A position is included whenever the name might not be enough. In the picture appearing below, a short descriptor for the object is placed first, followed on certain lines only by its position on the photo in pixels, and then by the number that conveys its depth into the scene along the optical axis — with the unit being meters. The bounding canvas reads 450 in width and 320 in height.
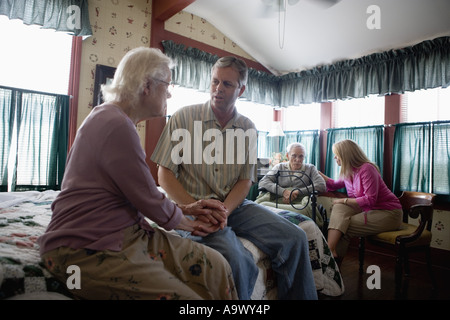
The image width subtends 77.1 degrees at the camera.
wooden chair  2.19
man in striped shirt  1.28
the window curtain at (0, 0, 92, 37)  2.63
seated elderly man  3.21
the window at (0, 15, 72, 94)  2.74
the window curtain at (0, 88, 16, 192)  2.61
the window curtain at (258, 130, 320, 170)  4.38
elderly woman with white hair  0.80
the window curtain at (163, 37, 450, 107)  3.26
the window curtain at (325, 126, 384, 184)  3.68
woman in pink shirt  2.44
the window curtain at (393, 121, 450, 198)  3.12
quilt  0.80
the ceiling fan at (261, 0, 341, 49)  2.56
